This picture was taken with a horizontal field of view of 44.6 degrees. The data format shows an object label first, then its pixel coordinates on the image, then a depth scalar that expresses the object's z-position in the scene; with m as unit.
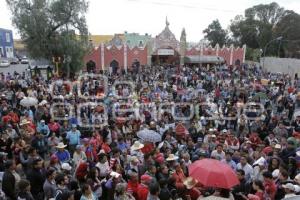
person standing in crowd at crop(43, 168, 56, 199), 6.03
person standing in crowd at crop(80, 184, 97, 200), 5.56
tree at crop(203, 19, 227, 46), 64.81
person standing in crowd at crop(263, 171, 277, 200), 6.24
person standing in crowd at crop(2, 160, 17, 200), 6.09
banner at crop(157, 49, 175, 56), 42.84
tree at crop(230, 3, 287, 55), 60.50
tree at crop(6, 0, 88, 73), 29.75
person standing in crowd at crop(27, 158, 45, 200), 6.37
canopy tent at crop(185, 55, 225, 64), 43.47
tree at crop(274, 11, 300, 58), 57.84
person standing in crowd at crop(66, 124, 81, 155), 9.58
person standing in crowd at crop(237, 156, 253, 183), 7.65
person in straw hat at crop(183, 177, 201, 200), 6.49
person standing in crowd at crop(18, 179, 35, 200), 5.54
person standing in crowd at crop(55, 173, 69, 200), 5.92
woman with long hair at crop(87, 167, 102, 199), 6.32
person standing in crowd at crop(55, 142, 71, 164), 8.06
